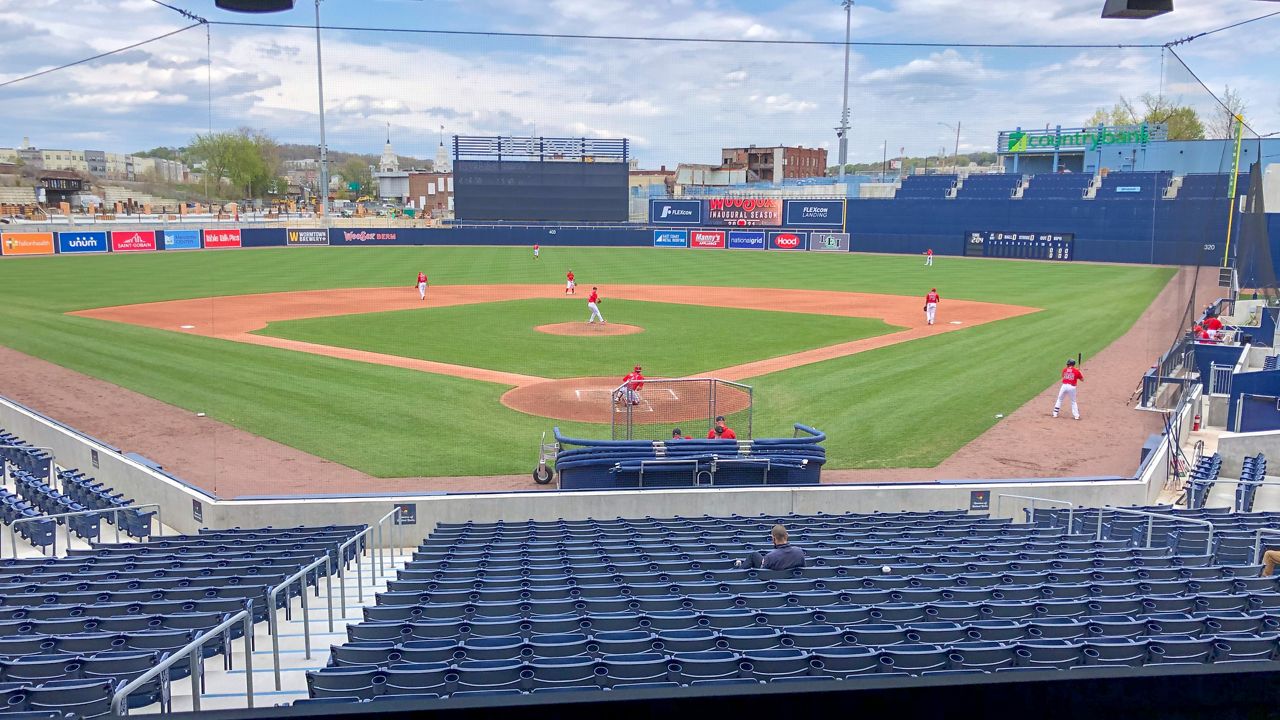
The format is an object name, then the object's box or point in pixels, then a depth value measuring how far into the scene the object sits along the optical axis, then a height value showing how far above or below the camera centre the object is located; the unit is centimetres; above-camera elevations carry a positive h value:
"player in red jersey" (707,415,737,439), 1501 -313
